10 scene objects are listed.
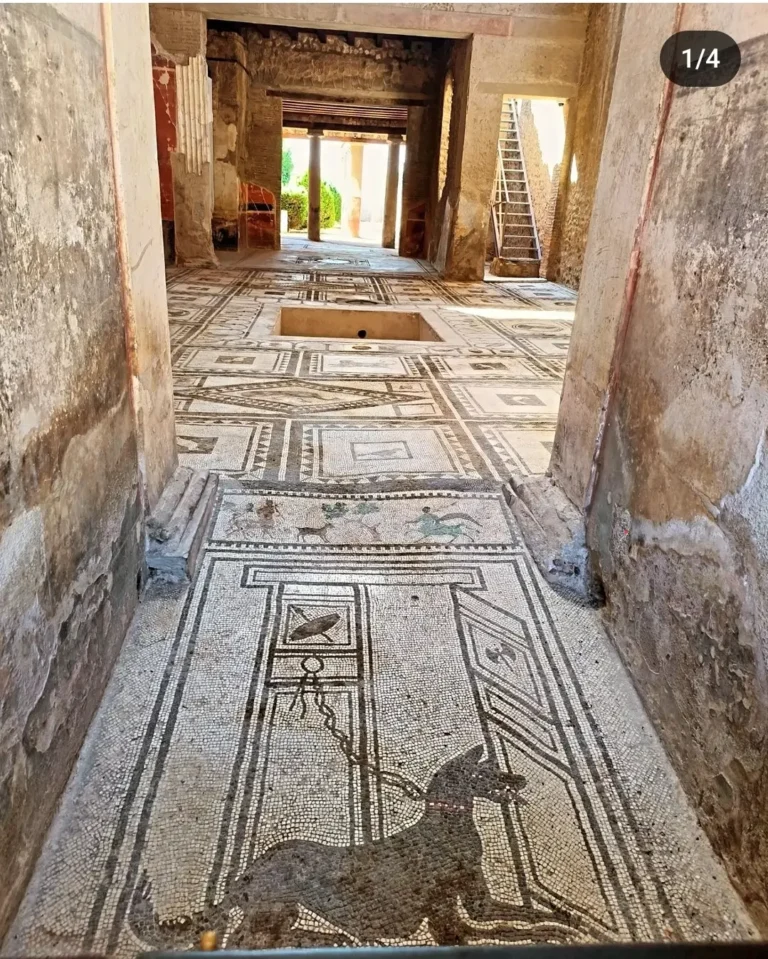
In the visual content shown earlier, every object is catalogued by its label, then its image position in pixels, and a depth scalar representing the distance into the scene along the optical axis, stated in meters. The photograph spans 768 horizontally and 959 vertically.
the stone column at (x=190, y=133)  6.50
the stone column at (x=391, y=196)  12.25
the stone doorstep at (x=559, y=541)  1.69
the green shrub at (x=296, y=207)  17.94
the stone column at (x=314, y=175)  11.70
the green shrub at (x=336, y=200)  19.70
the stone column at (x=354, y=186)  20.67
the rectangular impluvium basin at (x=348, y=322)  5.35
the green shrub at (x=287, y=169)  19.47
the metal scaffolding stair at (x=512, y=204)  8.70
